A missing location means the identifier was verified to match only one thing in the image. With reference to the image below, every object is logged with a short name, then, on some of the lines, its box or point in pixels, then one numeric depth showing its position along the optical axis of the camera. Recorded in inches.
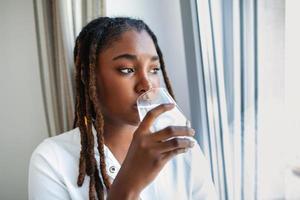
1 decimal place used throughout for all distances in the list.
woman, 33.8
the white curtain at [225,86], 41.4
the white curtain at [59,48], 53.3
